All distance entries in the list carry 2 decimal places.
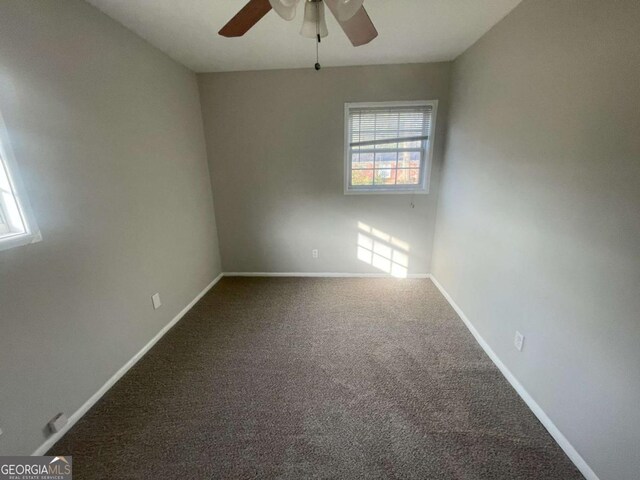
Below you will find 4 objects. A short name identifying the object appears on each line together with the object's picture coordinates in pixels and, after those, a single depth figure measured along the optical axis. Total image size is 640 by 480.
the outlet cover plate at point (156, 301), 2.18
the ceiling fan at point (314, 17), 1.13
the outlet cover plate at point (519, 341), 1.66
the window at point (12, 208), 1.21
